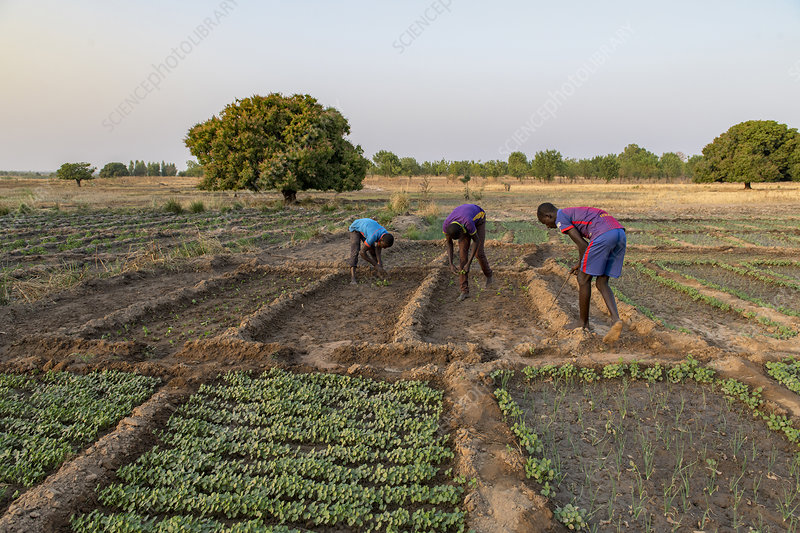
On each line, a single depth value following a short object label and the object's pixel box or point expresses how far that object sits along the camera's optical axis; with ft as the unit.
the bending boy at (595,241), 17.10
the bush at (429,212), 64.59
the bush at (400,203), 72.54
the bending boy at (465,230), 23.12
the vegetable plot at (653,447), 9.41
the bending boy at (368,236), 26.61
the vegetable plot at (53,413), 11.03
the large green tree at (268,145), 78.12
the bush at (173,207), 70.28
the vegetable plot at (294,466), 9.19
